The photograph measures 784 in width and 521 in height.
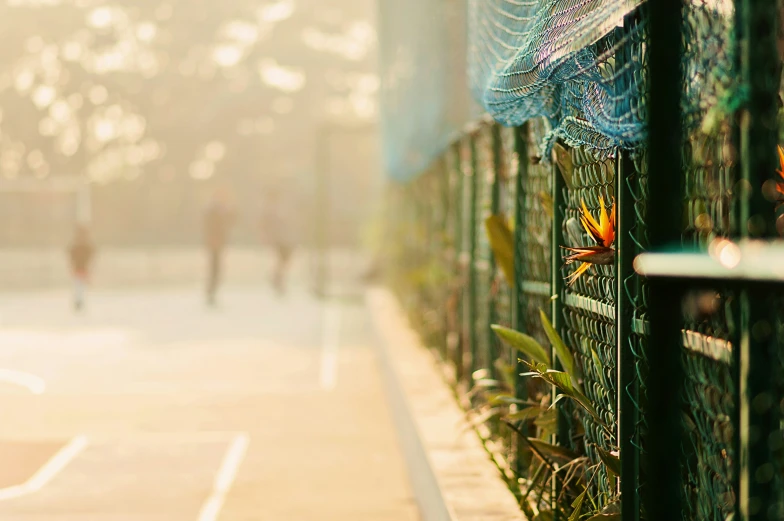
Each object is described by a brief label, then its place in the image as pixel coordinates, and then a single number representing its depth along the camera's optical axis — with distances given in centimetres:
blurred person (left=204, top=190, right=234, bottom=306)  2807
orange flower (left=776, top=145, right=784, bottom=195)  383
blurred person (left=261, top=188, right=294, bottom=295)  3142
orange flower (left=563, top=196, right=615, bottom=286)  479
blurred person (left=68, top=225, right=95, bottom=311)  2595
